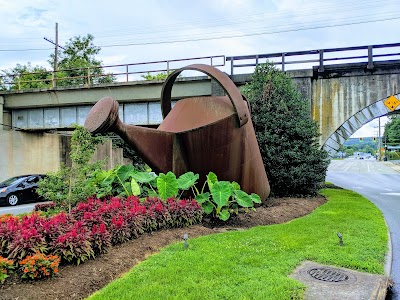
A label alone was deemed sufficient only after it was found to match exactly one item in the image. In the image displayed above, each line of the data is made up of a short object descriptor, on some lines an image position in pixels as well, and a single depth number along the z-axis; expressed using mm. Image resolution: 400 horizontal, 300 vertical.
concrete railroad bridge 18359
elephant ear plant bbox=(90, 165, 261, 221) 7801
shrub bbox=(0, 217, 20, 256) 4709
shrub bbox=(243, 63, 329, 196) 13297
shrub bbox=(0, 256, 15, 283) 4113
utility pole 36319
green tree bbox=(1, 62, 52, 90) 35781
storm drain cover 4773
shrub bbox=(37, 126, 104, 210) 8781
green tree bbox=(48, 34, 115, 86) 38969
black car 16453
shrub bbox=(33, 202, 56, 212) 9202
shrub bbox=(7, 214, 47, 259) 4500
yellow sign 18177
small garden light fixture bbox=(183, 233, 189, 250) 5874
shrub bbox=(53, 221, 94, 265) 4766
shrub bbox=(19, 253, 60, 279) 4203
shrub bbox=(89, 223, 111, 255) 5199
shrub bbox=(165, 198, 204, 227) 7289
